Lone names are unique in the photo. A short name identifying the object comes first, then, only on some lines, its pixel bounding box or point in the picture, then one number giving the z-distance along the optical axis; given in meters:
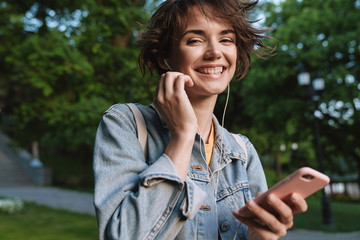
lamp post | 10.84
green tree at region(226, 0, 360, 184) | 12.56
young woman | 1.26
